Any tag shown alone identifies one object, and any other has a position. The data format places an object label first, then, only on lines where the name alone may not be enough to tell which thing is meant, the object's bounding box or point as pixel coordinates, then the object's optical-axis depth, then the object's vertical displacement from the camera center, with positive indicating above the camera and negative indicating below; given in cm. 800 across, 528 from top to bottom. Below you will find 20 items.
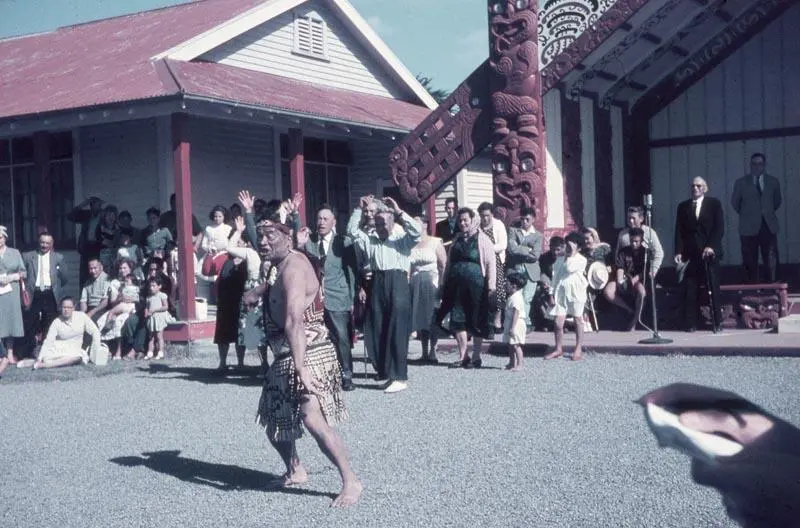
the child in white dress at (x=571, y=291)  1124 -34
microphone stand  1151 -88
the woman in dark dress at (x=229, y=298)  1118 -30
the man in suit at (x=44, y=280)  1445 -9
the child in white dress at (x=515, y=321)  1061 -59
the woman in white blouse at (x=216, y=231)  1425 +50
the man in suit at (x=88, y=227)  1501 +62
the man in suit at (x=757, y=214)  1367 +48
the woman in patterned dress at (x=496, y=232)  1187 +31
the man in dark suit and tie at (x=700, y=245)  1252 +11
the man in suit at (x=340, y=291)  995 -24
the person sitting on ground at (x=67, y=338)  1306 -78
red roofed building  1475 +219
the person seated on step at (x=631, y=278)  1309 -26
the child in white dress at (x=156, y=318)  1362 -59
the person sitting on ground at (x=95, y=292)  1416 -26
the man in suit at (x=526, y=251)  1273 +10
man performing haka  562 -51
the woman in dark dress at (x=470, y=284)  1091 -23
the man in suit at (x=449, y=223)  1356 +48
